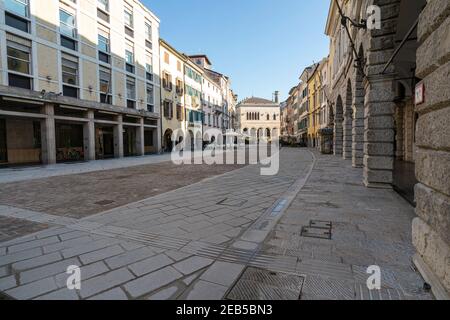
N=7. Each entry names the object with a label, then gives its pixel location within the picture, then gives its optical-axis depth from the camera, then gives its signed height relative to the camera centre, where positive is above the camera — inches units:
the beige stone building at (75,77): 555.5 +188.8
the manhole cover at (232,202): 227.6 -51.0
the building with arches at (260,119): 2987.2 +325.1
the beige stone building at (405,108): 87.0 +28.3
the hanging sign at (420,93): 101.5 +20.9
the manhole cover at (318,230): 148.1 -51.1
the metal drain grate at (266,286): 91.7 -53.1
